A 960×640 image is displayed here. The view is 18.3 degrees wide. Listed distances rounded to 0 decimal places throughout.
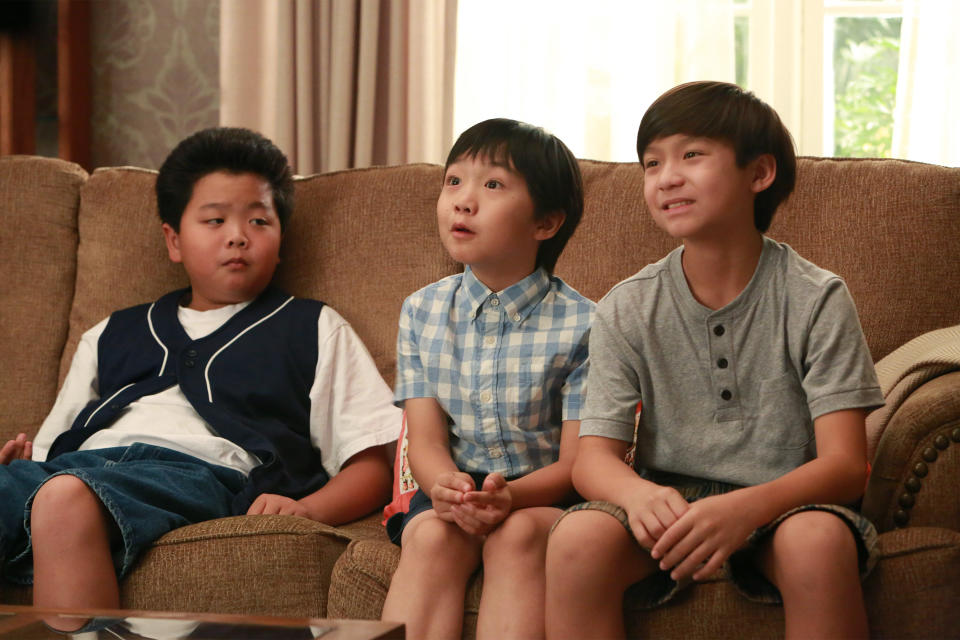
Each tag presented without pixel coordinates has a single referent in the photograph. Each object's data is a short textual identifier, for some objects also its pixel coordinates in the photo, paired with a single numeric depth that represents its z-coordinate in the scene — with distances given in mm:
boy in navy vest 3903
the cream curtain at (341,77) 5021
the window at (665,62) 4941
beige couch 3607
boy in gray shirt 3592
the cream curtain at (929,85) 4821
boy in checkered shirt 3877
